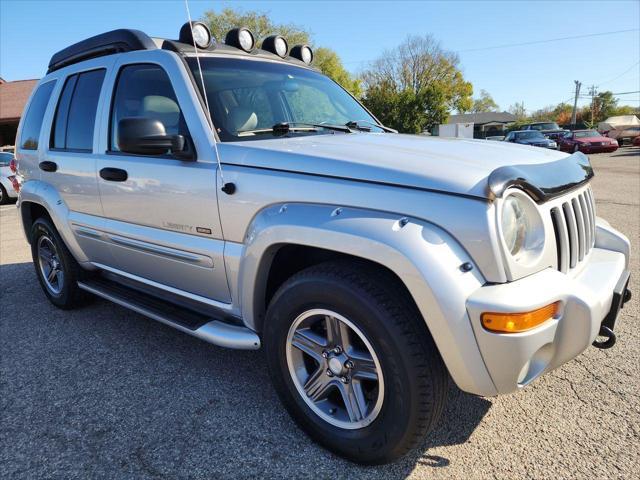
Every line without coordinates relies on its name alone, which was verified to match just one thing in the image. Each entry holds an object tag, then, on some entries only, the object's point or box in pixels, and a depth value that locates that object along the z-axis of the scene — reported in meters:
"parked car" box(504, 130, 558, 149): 20.82
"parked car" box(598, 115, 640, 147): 32.41
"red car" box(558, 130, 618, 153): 25.08
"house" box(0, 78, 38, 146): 27.73
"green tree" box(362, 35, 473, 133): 39.22
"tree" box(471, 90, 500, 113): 90.12
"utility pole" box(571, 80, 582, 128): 66.11
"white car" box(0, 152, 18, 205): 13.16
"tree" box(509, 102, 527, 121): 102.17
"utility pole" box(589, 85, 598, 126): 77.04
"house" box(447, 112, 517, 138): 68.06
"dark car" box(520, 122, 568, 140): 28.43
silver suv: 1.72
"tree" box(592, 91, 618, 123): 74.81
